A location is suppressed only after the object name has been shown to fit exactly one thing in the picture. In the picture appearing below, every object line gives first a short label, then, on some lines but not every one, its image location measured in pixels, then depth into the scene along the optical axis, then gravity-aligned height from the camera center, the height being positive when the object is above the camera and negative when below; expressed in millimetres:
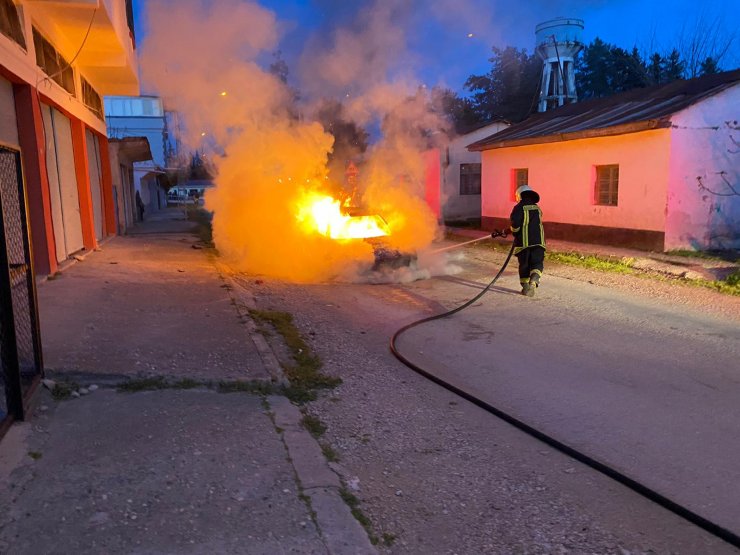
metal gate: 3795 -901
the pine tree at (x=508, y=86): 36531 +6307
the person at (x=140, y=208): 30322 -684
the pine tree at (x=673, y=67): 27953 +5640
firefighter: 9125 -867
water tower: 29844 +6504
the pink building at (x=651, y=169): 13648 +372
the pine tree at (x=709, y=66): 25341 +5095
